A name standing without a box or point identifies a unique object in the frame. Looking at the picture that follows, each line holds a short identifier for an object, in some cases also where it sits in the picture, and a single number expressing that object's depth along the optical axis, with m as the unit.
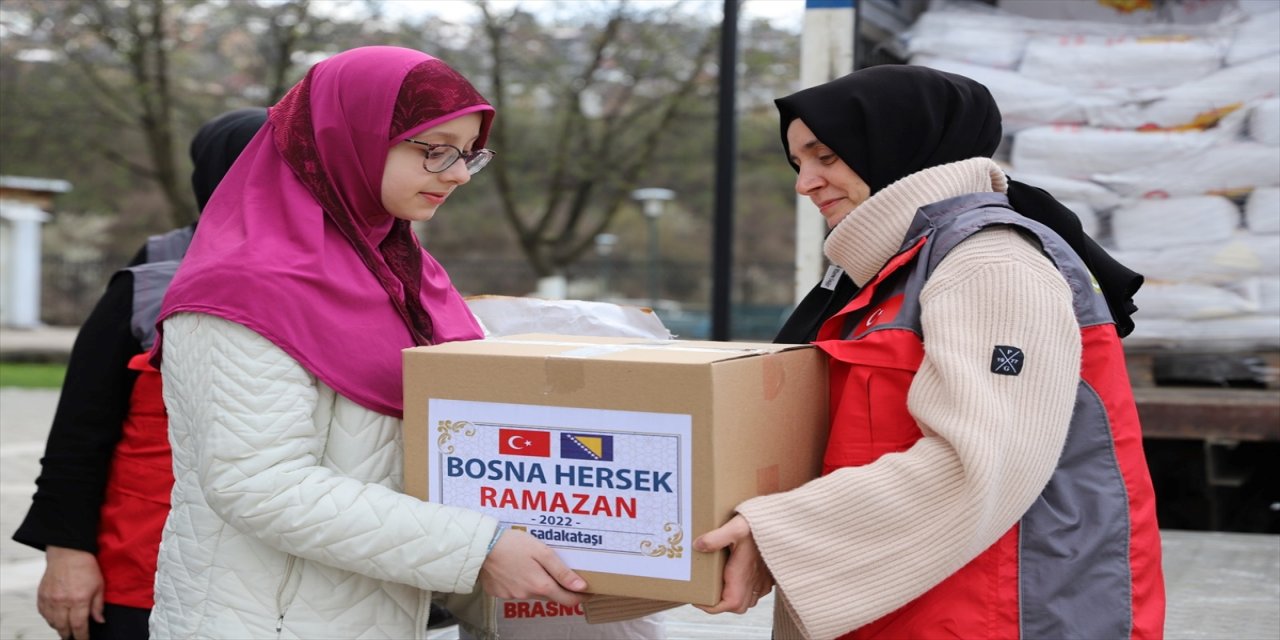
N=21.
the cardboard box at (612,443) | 1.77
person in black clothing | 2.48
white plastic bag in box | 2.49
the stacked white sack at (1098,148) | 4.29
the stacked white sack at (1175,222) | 4.25
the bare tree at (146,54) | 18.75
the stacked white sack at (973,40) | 4.59
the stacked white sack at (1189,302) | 4.20
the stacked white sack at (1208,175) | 4.19
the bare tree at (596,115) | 21.08
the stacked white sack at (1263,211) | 4.17
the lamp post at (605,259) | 31.90
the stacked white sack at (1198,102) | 4.25
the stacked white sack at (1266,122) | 4.16
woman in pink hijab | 1.87
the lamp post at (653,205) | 22.71
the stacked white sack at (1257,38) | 4.28
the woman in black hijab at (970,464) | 1.73
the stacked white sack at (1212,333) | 4.18
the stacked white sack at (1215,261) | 4.18
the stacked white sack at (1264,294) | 4.14
